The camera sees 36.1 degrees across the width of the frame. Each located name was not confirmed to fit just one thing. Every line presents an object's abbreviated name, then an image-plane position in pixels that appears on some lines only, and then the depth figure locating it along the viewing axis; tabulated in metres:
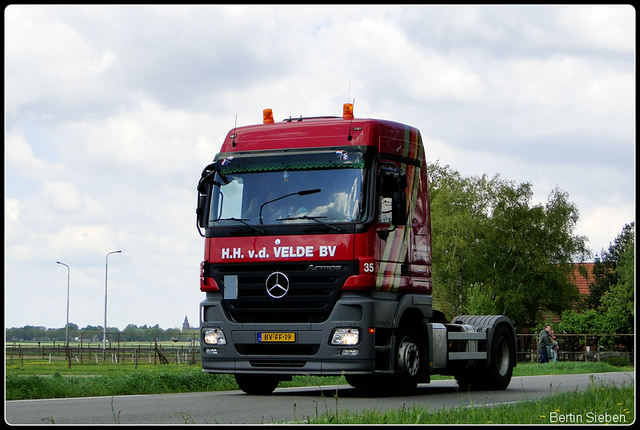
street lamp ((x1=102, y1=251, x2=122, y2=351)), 64.44
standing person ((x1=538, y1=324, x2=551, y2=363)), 33.03
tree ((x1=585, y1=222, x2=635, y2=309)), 79.94
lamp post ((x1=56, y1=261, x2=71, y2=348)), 64.45
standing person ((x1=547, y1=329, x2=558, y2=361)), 33.56
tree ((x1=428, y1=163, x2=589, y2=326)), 60.84
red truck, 12.22
